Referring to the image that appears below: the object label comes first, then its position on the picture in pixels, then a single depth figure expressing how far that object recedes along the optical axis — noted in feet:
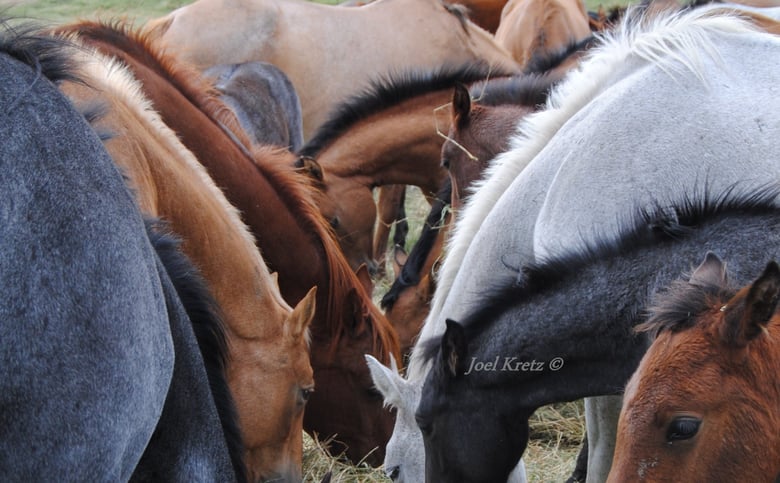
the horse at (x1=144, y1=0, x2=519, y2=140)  25.36
